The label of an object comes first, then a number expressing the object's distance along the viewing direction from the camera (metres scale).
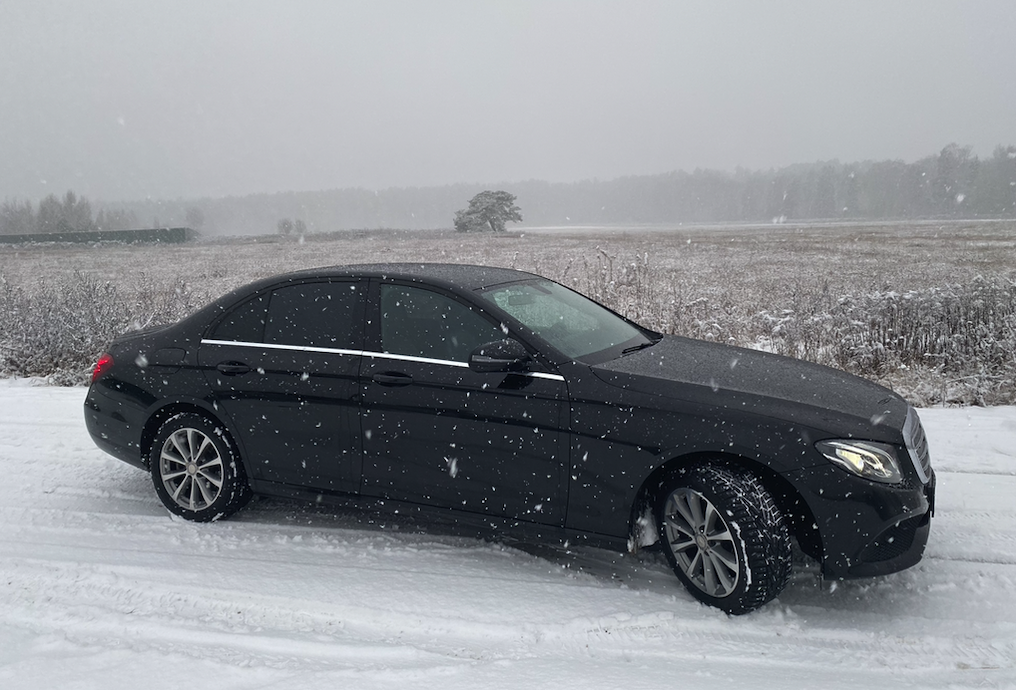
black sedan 3.20
